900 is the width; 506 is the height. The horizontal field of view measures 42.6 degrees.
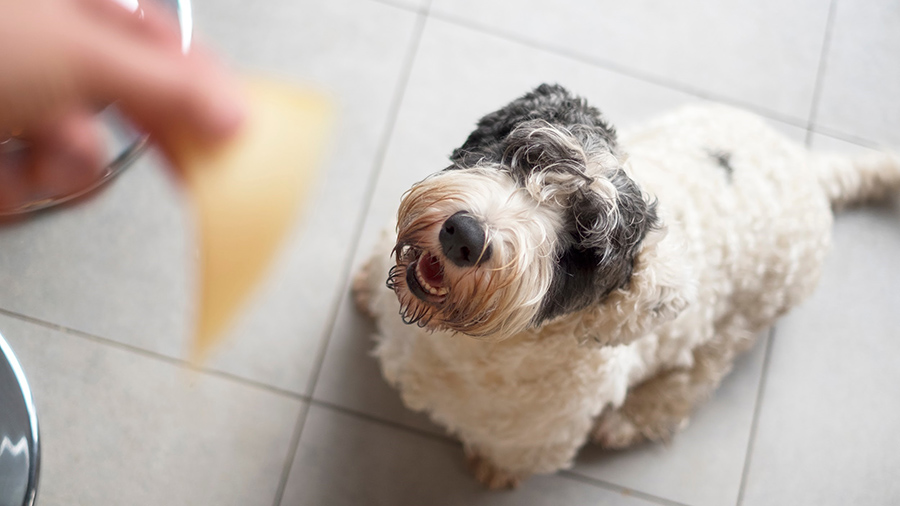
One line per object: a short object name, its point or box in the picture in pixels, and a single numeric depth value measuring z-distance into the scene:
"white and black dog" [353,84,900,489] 0.87
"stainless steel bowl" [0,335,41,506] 0.87
